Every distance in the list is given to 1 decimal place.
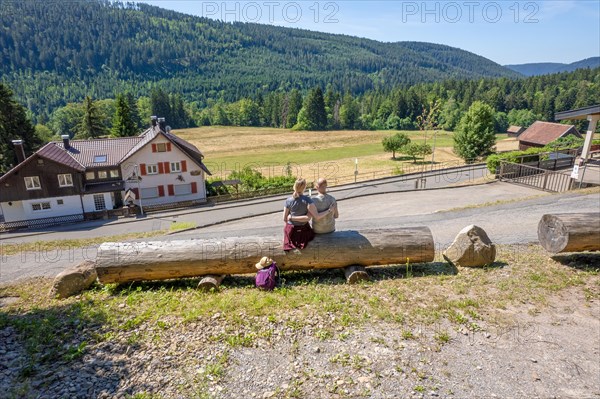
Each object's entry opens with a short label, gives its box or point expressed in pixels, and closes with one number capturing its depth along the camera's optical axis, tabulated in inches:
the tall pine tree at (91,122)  2178.5
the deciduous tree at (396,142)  2697.8
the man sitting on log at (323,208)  310.7
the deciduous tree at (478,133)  2153.1
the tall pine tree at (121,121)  2113.8
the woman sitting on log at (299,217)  310.3
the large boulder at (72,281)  339.9
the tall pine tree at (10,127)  1566.2
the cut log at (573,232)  336.2
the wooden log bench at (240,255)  329.4
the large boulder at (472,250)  347.9
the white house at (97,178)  1285.7
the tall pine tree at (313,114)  4714.6
